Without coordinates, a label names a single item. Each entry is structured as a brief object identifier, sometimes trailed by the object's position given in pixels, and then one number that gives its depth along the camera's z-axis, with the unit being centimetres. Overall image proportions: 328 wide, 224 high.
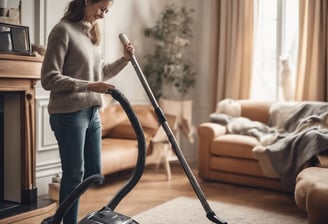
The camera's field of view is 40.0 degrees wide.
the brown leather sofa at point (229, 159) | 394
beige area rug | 303
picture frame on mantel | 303
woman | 201
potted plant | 503
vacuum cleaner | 183
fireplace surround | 316
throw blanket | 332
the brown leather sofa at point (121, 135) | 391
